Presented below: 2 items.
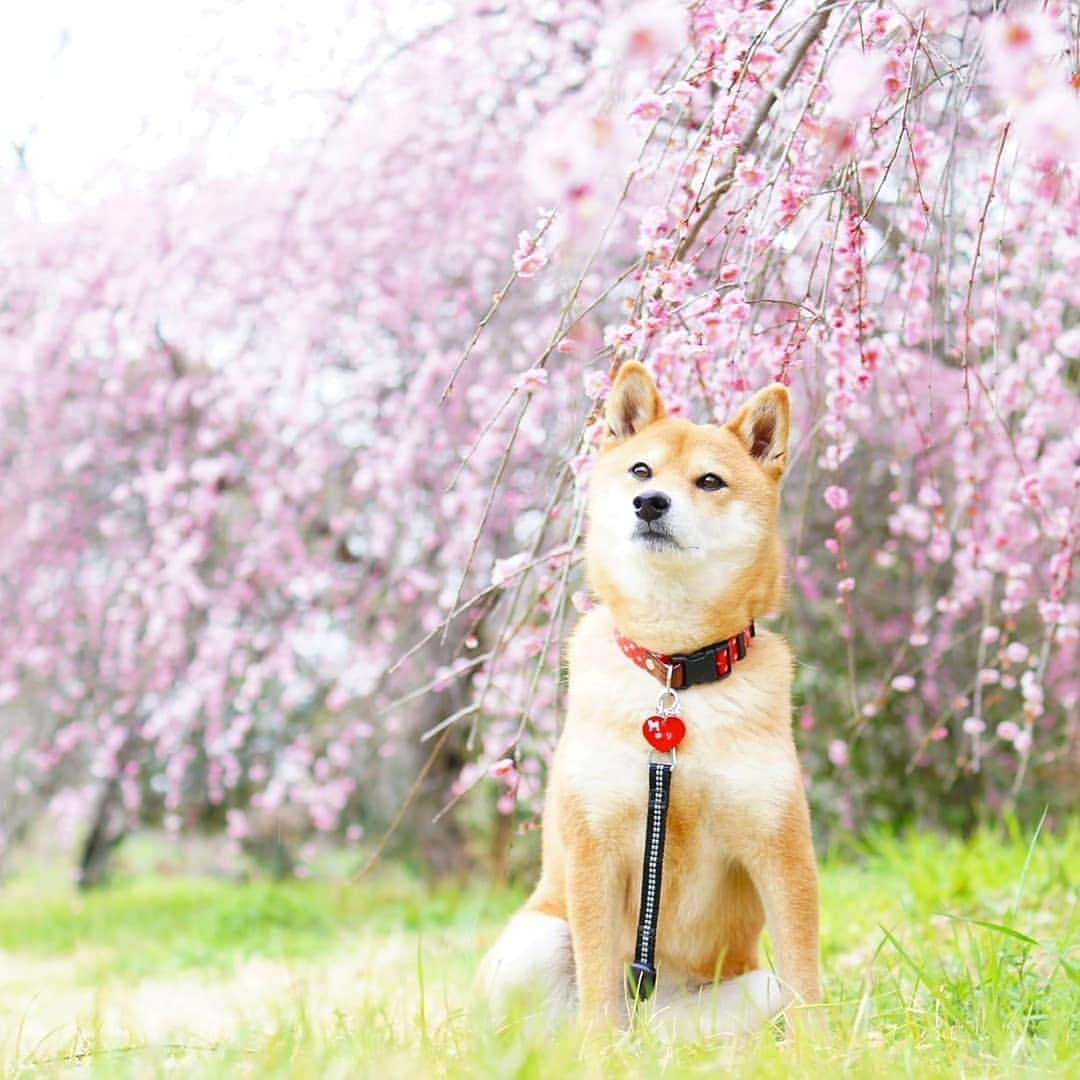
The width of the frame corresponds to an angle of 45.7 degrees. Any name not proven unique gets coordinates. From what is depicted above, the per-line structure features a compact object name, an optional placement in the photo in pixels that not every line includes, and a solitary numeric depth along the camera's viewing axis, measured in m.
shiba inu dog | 2.16
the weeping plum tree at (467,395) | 2.53
